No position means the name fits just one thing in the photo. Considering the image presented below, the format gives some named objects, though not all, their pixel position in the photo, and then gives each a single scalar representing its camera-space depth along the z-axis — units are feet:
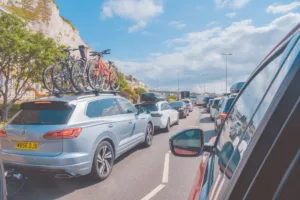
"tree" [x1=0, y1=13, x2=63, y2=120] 44.80
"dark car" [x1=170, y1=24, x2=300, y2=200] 2.17
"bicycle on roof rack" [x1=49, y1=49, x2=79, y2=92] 23.09
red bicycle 25.28
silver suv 12.39
